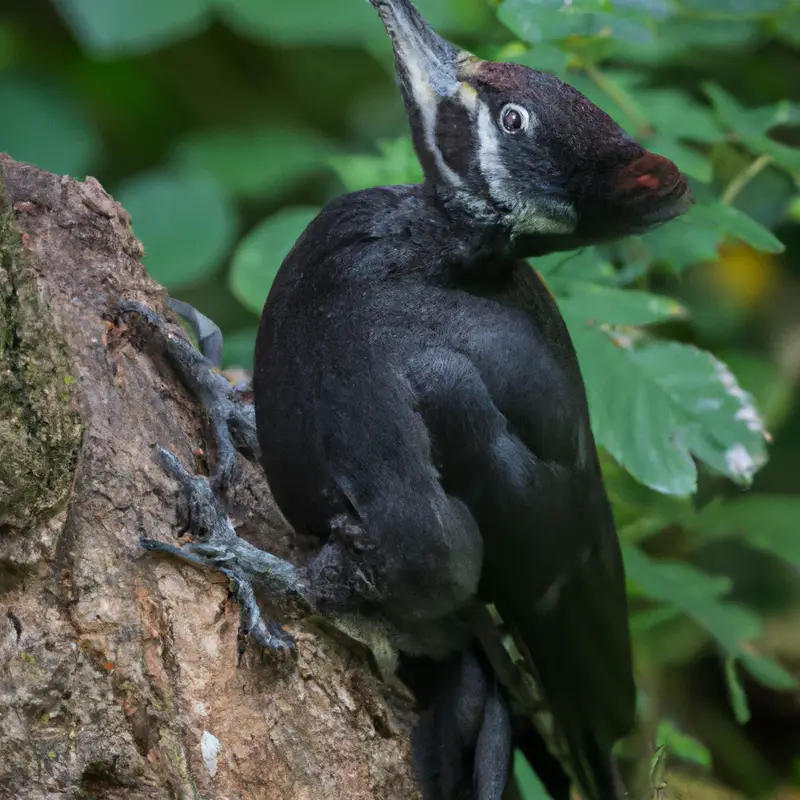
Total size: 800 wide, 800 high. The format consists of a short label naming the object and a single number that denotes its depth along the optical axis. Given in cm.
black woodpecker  368
